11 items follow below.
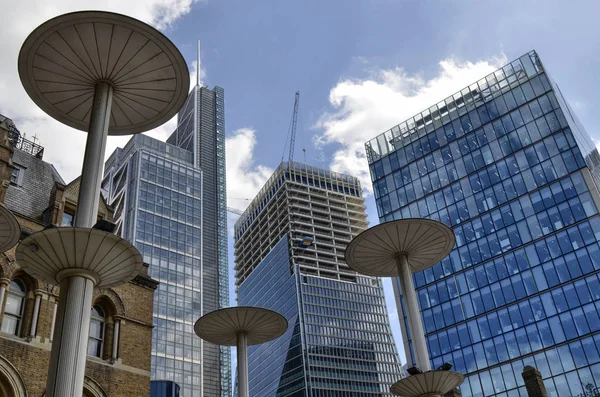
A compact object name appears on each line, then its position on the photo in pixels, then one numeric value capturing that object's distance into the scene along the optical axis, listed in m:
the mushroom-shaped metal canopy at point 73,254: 16.14
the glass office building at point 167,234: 112.12
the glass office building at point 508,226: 64.00
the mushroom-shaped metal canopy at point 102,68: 18.62
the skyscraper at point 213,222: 171.12
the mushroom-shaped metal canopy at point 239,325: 30.88
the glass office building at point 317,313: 152.88
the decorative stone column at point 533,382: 32.81
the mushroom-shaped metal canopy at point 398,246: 27.11
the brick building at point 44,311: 22.97
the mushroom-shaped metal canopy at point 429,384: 24.20
